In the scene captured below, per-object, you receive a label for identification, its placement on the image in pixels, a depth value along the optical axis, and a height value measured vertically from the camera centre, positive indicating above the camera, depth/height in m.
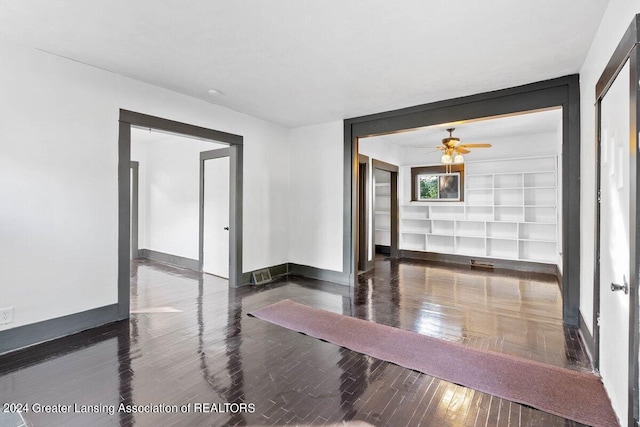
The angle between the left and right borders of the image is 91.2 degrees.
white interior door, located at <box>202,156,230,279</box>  5.63 -0.11
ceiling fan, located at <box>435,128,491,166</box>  5.59 +1.14
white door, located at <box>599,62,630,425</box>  1.85 -0.19
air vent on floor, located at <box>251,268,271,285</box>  5.34 -1.14
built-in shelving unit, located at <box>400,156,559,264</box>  6.39 -0.10
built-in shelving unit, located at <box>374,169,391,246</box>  8.30 +0.10
